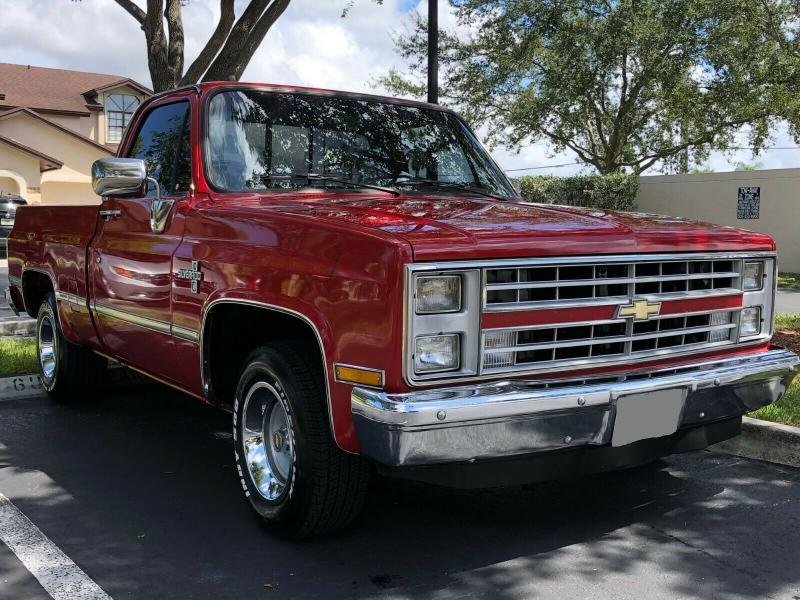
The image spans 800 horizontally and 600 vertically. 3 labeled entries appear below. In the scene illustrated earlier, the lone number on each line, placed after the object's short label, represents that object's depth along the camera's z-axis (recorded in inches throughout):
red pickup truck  124.3
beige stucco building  1263.5
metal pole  365.7
